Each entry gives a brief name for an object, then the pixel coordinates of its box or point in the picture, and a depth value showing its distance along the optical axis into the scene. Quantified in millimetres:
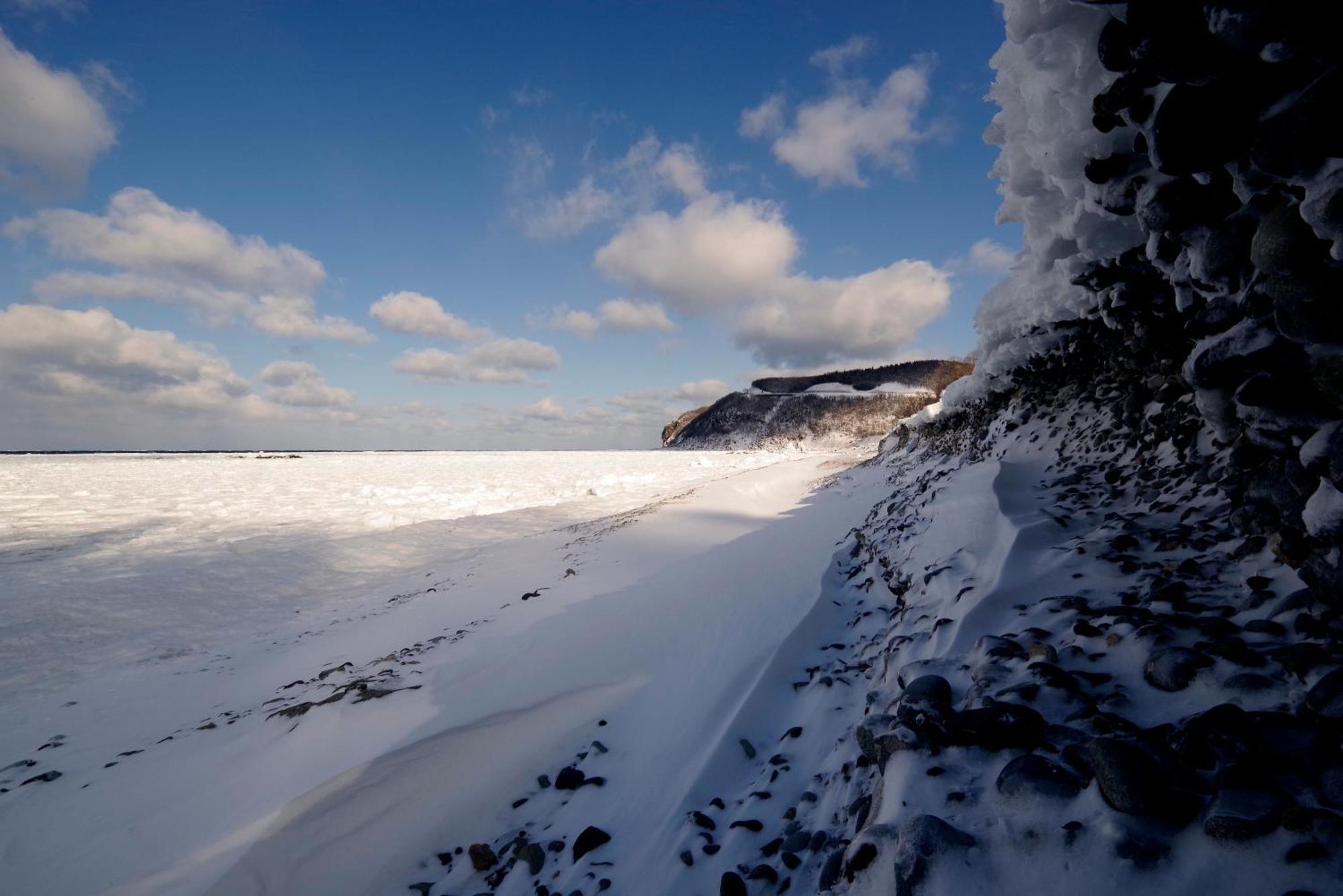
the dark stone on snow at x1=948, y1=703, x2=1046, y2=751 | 1542
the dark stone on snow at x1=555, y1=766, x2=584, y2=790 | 2465
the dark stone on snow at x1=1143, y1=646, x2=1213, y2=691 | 1545
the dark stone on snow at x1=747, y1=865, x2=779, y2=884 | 1678
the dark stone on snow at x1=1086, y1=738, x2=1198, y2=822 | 1173
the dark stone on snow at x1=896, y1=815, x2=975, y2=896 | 1267
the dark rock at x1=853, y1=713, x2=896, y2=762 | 1828
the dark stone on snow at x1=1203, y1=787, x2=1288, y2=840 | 1055
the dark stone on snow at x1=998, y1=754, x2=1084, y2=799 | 1325
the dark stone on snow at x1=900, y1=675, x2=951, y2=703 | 1852
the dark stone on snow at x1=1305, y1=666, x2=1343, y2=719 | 1232
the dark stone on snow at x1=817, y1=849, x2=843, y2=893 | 1520
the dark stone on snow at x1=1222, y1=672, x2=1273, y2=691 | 1414
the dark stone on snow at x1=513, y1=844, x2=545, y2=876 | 2066
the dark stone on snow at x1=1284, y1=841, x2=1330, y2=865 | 991
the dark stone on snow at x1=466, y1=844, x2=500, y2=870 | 2164
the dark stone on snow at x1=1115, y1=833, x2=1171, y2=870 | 1111
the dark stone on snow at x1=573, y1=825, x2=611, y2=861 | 2053
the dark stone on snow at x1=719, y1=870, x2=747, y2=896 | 1664
